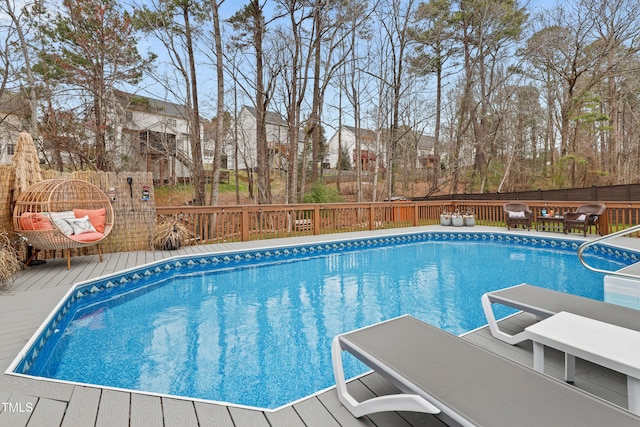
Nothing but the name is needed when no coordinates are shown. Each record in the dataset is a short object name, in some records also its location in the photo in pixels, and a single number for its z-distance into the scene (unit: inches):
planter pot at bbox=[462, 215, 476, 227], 413.7
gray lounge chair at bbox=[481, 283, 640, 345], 96.1
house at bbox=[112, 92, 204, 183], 486.9
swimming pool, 103.3
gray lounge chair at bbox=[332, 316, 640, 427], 51.8
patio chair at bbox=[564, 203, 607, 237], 316.2
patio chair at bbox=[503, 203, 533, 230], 366.3
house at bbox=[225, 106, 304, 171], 713.0
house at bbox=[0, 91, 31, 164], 406.6
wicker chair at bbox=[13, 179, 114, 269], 192.4
